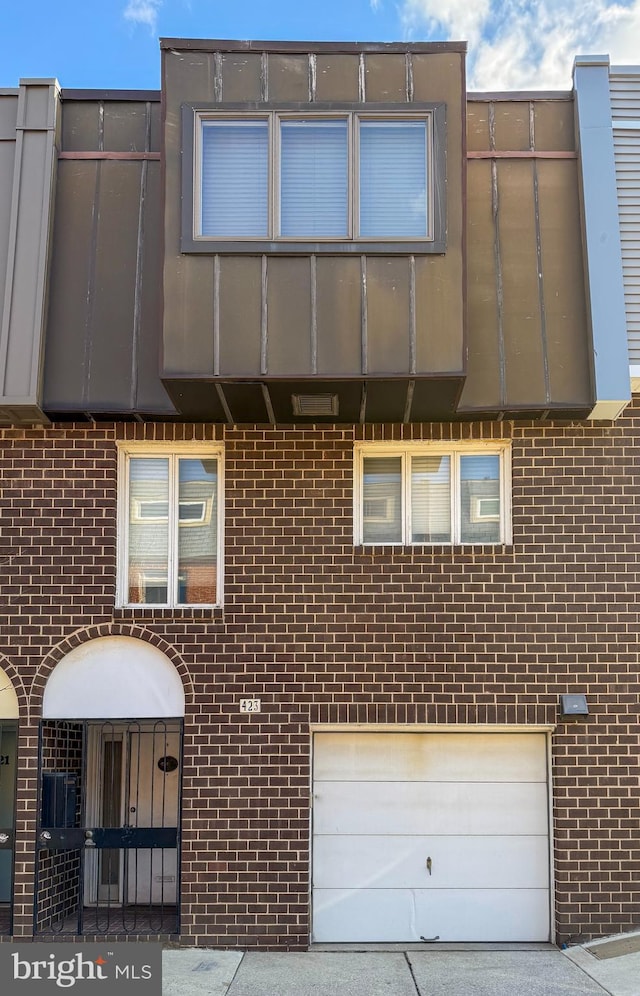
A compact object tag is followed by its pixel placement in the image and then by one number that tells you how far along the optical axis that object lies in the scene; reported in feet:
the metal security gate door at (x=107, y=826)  32.30
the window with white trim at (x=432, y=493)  33.99
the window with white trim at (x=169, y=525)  33.86
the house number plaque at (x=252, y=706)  32.65
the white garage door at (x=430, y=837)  32.45
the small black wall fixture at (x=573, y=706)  32.03
